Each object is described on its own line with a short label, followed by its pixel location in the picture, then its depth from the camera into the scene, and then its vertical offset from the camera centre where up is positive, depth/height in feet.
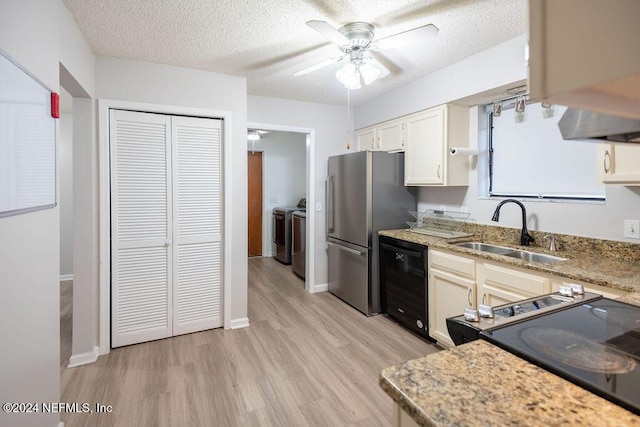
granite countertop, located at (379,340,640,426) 1.89 -1.25
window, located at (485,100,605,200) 7.40 +1.36
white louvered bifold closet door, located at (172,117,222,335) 9.26 -0.46
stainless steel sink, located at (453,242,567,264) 7.28 -1.08
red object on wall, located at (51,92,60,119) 5.14 +1.73
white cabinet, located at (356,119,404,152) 11.30 +2.88
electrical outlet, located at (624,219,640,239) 6.34 -0.37
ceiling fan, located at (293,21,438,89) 6.16 +3.49
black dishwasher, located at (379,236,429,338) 9.03 -2.25
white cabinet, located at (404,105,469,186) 9.51 +2.10
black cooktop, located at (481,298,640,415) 2.19 -1.17
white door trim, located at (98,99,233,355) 8.27 +0.15
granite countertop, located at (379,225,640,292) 5.32 -1.03
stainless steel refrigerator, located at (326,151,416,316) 10.79 -0.07
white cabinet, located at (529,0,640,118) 1.16 +0.62
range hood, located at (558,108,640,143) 1.96 +0.56
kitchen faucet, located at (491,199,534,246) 8.05 -0.61
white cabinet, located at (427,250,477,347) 7.69 -2.05
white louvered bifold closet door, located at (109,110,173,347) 8.59 -0.49
